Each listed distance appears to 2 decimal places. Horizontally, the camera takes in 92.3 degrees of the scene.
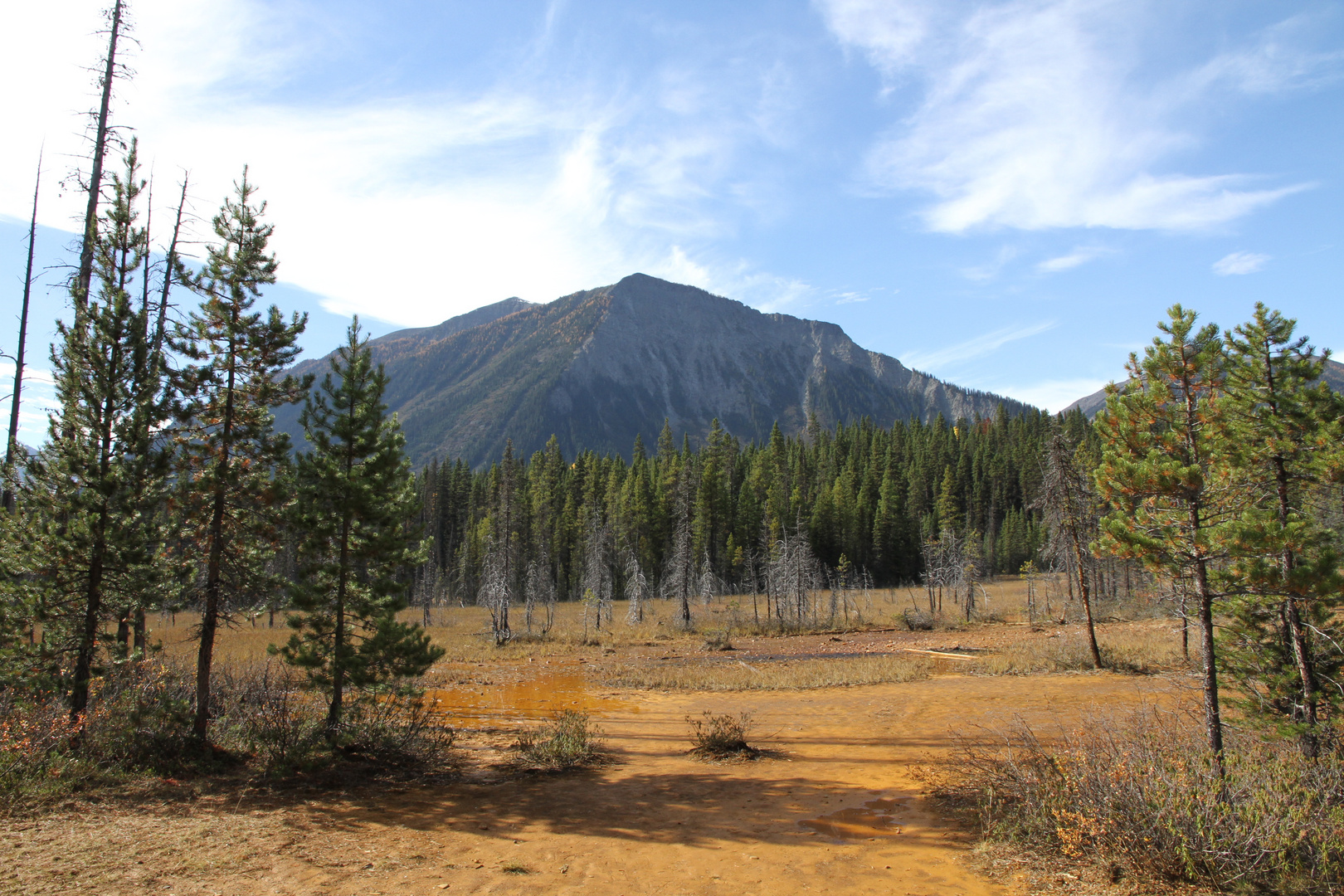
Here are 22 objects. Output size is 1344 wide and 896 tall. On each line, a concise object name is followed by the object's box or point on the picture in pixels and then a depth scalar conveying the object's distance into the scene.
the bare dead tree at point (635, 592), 45.31
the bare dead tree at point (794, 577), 45.25
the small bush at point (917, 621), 41.69
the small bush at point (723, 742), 12.45
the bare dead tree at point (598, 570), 46.75
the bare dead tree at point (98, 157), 13.15
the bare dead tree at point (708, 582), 45.47
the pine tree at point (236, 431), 11.53
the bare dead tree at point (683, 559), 44.19
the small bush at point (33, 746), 8.50
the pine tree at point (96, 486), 10.20
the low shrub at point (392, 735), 11.27
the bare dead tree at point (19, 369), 12.67
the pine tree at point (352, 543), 11.81
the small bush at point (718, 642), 36.28
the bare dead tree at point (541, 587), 43.81
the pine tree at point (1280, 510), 8.57
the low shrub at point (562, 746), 11.67
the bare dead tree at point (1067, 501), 24.42
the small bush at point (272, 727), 10.19
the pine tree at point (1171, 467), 8.77
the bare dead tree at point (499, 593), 38.97
